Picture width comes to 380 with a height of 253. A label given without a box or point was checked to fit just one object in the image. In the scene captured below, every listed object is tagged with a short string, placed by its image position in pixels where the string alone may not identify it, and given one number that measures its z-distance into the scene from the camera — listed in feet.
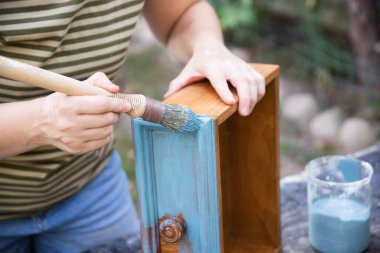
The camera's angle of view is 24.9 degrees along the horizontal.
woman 2.97
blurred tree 7.37
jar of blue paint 3.67
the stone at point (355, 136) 7.41
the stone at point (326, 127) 7.79
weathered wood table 3.89
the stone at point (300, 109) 8.28
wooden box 3.14
